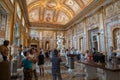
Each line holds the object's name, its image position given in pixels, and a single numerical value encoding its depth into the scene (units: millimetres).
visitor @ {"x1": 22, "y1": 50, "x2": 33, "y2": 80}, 2872
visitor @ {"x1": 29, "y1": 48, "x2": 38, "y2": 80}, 3013
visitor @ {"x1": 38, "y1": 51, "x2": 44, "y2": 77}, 4644
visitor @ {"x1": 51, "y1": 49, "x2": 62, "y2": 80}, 3229
